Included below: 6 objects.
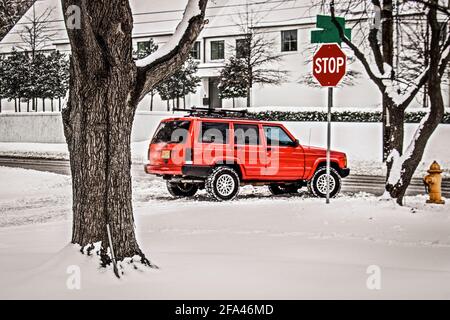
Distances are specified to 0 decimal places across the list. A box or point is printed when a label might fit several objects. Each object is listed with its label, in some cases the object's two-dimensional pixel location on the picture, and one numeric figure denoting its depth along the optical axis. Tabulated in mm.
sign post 14117
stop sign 14375
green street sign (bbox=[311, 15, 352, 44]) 14367
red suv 15328
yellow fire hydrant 13484
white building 40531
